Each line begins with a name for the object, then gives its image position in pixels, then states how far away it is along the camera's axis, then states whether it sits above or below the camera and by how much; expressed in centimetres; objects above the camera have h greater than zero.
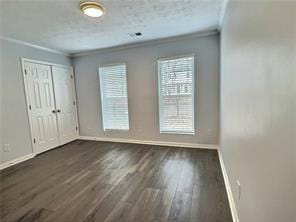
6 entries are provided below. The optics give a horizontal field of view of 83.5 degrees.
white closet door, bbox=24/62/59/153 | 383 -17
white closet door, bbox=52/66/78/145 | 453 -15
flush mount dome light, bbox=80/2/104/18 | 218 +120
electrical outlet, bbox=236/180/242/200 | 156 -92
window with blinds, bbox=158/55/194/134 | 384 -1
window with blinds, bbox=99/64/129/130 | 453 -2
